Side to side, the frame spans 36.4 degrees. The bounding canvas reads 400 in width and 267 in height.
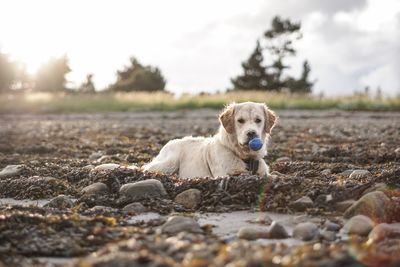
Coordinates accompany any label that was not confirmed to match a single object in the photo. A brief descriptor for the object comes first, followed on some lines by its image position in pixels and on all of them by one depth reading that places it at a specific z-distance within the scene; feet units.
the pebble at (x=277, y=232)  15.21
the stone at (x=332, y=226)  15.98
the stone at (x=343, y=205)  18.29
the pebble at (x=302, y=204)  18.70
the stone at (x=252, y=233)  15.07
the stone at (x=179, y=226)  15.44
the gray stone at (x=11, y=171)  27.20
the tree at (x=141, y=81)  212.64
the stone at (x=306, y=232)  14.98
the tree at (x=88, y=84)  237.04
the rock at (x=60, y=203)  19.93
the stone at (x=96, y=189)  22.17
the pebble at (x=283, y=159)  34.00
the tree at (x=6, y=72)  222.48
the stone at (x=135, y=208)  19.10
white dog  26.78
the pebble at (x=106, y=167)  26.45
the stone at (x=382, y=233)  14.42
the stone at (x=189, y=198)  20.24
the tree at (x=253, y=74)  183.01
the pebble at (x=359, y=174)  23.91
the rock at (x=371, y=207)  17.18
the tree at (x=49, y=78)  241.55
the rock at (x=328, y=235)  14.97
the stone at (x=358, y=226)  15.48
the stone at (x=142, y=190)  20.81
